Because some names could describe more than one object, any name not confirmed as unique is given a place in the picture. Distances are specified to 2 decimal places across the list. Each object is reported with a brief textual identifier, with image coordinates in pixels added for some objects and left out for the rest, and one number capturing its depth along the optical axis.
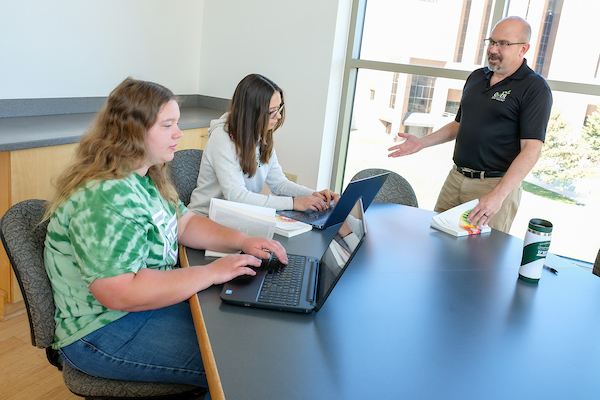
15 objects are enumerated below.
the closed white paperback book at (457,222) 1.83
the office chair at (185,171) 2.08
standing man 2.24
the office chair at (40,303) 1.14
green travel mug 1.40
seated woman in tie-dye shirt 1.09
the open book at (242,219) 1.58
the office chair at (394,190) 2.34
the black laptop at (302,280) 1.12
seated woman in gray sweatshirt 1.94
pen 1.57
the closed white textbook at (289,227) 1.63
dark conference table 0.90
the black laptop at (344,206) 1.65
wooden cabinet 2.03
